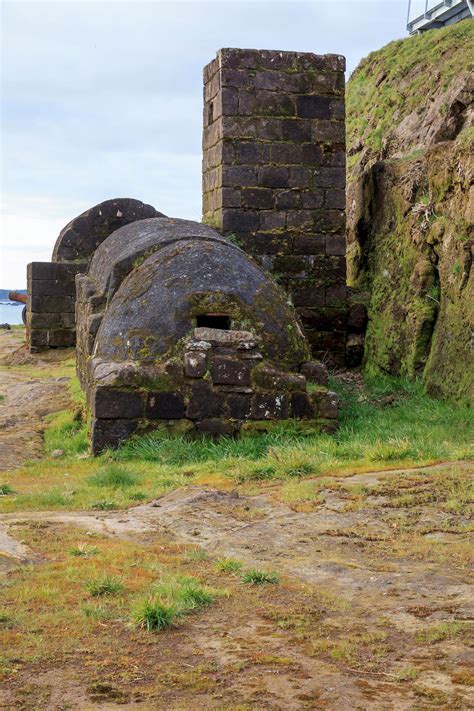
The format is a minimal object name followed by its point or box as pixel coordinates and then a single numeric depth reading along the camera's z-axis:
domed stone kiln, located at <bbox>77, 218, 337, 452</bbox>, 8.79
